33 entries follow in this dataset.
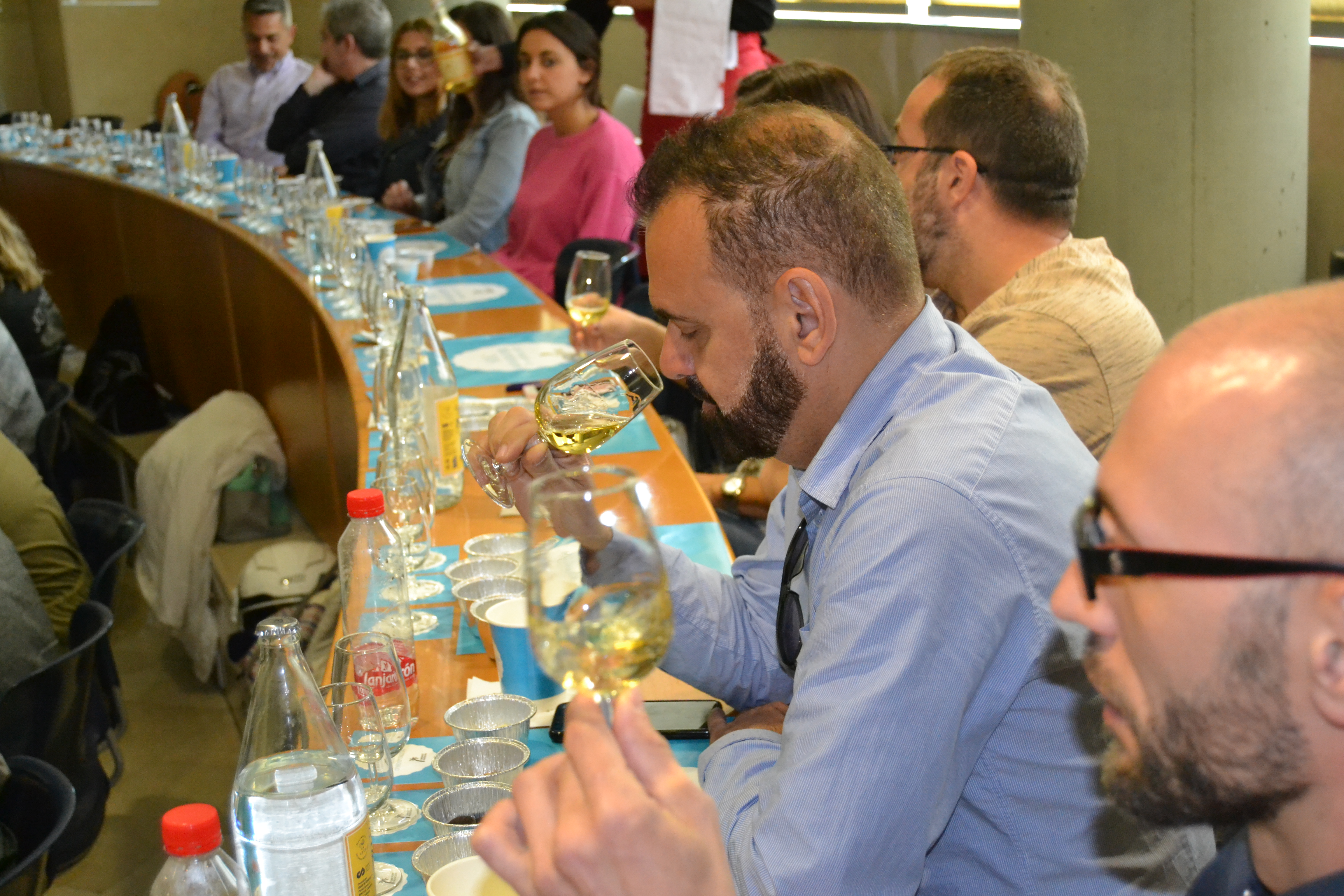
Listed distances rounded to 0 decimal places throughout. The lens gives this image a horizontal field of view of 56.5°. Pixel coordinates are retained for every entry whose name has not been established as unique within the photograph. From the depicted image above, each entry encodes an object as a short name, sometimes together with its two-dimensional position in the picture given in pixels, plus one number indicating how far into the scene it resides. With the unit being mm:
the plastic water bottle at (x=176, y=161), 5438
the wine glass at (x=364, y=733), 1217
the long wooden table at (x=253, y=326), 2172
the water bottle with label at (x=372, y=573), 1618
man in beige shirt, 2262
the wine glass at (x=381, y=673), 1317
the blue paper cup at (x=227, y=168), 5734
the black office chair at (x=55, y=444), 3465
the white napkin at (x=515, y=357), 2948
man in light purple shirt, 7215
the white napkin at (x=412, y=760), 1389
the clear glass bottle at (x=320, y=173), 4555
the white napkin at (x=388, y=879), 1165
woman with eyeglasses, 5469
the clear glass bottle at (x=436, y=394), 2223
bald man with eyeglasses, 780
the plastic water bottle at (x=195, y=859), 960
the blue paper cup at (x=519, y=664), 1474
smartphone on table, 1513
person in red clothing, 4172
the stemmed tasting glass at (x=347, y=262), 3535
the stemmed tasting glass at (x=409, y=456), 1988
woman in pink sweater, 4418
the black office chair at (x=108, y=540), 2555
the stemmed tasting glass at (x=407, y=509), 1946
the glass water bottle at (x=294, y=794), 995
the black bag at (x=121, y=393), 4844
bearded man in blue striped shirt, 1067
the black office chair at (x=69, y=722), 1976
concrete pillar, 3721
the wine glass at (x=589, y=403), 1702
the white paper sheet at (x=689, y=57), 4094
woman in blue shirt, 4898
